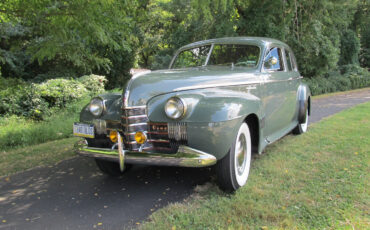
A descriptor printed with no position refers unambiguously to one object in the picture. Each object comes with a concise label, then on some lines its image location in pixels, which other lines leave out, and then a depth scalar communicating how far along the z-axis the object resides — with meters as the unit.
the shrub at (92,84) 10.29
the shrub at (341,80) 14.20
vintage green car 2.68
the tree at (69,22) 4.18
